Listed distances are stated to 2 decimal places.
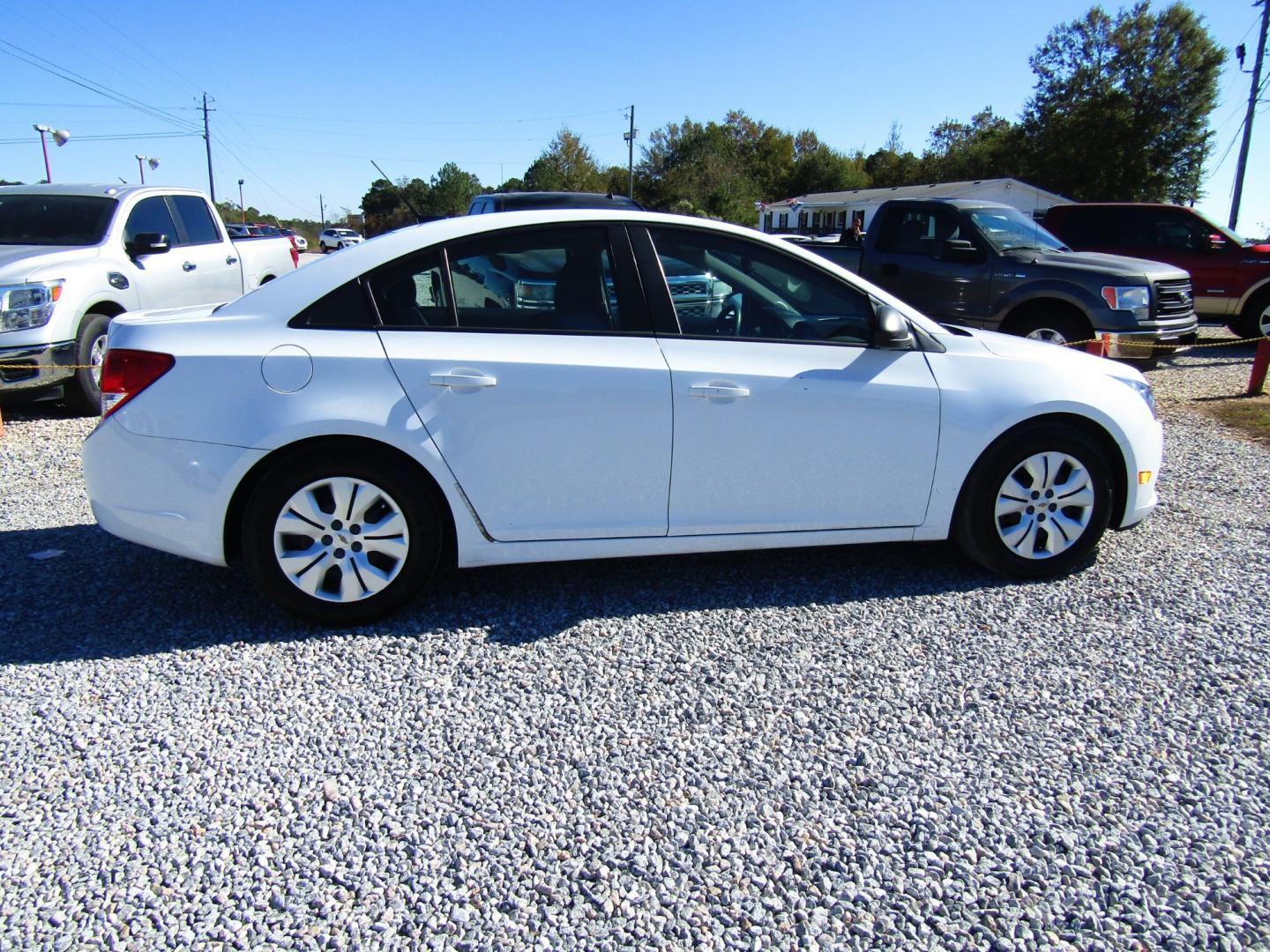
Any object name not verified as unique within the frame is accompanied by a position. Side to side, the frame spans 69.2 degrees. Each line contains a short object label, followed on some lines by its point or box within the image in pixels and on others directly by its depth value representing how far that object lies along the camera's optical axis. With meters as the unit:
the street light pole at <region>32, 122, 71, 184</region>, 27.97
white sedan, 3.57
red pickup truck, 12.82
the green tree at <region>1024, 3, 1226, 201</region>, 45.19
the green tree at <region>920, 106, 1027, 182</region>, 51.73
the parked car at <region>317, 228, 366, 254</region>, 49.97
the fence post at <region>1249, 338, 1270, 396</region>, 9.67
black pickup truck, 9.43
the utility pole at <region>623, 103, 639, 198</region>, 56.78
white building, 41.22
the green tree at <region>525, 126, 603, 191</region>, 74.88
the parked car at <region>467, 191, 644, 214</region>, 9.77
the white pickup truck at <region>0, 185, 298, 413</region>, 7.31
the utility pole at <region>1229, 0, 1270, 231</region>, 29.84
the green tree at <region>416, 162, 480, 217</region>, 72.12
